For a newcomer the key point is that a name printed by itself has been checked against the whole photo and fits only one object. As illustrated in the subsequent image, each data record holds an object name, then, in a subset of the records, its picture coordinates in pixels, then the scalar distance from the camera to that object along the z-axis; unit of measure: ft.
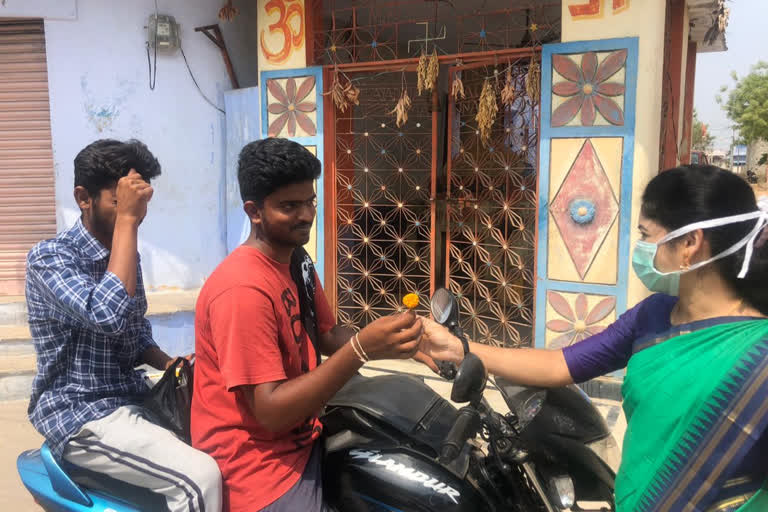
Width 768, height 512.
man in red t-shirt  4.94
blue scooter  5.90
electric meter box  19.30
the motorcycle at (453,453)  4.95
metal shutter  19.30
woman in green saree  4.34
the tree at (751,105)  105.40
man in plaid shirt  5.88
